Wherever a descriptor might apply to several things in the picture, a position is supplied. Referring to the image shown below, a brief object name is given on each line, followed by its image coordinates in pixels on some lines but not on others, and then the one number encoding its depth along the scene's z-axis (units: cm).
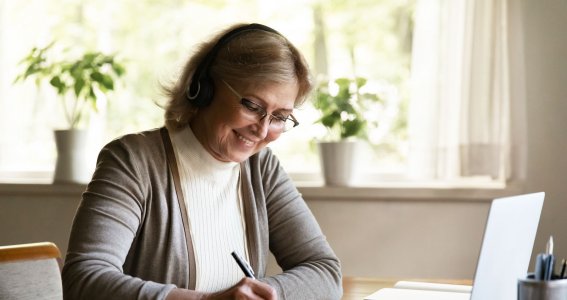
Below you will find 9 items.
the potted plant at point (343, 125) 394
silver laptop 222
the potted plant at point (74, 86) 407
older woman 286
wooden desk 298
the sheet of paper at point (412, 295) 283
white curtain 383
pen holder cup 225
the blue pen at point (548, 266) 232
